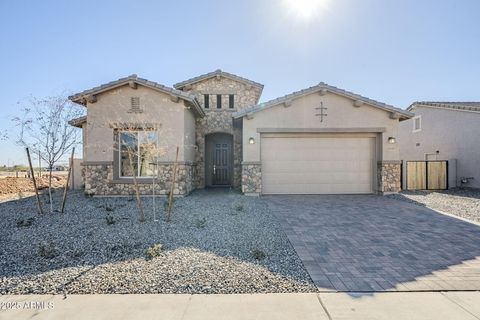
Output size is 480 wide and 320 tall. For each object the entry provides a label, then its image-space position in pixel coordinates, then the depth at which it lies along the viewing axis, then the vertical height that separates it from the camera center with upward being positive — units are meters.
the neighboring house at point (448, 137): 14.44 +1.34
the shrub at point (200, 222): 6.37 -1.57
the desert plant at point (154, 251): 4.52 -1.60
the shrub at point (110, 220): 6.54 -1.51
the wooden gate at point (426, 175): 14.22 -0.89
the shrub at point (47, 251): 4.55 -1.62
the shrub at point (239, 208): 8.22 -1.51
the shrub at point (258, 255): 4.48 -1.63
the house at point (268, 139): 10.46 +0.86
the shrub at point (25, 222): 6.49 -1.57
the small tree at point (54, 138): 7.65 +0.66
